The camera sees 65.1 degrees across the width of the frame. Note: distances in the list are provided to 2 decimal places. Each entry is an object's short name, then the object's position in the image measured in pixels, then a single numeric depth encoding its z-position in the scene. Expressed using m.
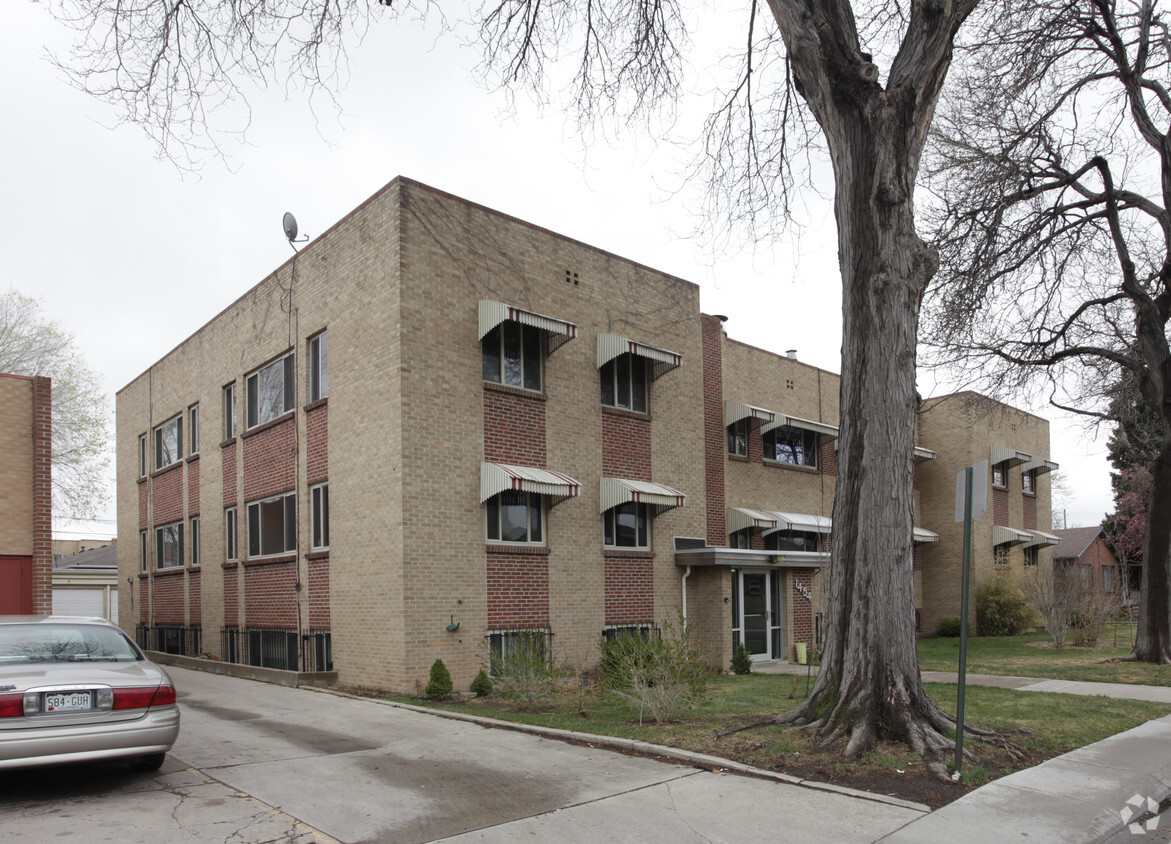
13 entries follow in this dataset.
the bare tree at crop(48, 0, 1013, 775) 9.04
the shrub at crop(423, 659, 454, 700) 13.67
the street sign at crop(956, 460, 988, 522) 7.68
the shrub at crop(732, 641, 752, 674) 18.50
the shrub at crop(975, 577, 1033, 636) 29.44
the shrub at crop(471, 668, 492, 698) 14.12
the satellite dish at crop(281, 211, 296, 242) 18.33
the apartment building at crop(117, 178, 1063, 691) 14.94
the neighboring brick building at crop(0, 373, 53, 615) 14.62
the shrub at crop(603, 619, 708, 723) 10.48
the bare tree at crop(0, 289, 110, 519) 37.62
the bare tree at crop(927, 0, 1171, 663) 17.67
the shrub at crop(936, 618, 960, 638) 28.84
